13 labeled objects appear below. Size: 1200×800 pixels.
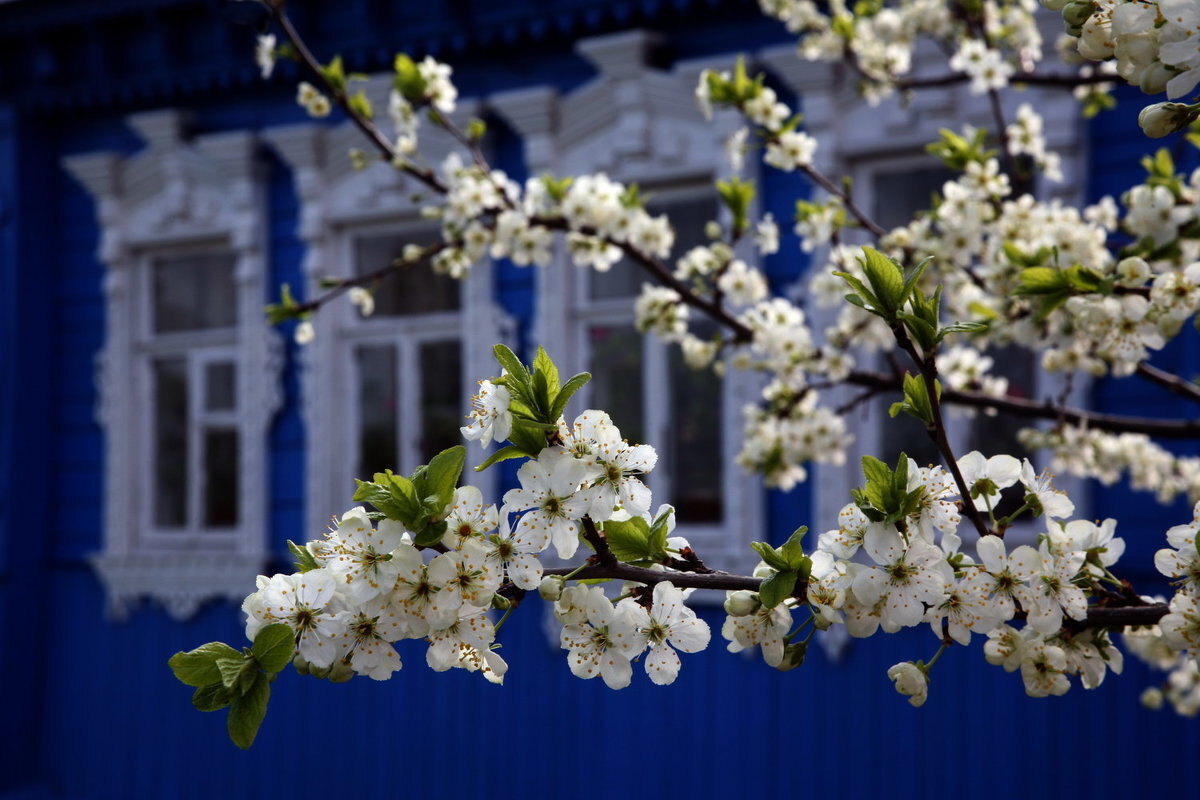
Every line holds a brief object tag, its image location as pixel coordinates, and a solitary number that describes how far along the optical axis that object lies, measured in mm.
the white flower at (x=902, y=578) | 1109
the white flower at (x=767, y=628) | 1134
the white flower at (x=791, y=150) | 1813
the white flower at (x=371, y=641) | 1108
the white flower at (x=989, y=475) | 1149
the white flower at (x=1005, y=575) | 1121
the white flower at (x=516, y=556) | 1112
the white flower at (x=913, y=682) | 1150
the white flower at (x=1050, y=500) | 1146
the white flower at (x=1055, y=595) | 1129
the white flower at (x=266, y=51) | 1814
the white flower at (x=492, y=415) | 1107
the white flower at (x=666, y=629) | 1133
